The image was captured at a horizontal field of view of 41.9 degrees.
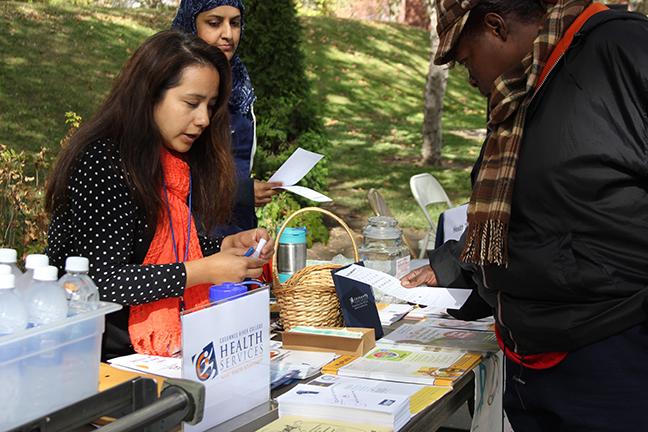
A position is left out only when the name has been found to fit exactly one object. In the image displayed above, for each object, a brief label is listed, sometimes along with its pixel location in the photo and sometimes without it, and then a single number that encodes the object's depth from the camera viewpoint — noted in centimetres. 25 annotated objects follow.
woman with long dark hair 218
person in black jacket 182
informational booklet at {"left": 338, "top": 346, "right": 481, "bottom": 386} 221
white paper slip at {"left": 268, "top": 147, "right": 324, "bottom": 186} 303
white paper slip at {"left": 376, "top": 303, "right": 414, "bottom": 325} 290
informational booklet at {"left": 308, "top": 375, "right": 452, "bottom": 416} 204
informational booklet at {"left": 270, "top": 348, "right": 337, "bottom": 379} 223
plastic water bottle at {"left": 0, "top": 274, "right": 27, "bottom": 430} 139
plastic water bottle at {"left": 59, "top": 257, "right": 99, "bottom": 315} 159
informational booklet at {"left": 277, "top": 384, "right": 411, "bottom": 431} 185
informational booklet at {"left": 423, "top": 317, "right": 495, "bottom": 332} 281
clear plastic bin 139
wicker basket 255
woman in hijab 315
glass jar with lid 329
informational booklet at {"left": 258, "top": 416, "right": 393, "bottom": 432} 183
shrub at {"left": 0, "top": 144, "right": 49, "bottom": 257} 512
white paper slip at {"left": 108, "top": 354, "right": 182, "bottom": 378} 212
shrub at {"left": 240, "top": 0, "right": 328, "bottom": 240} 750
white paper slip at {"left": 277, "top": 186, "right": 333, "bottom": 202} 274
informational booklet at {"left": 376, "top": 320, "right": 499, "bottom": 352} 258
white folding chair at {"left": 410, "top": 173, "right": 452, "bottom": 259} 632
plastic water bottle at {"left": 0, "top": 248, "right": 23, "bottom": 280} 161
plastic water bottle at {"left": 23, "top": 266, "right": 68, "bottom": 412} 143
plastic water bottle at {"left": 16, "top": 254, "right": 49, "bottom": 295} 155
